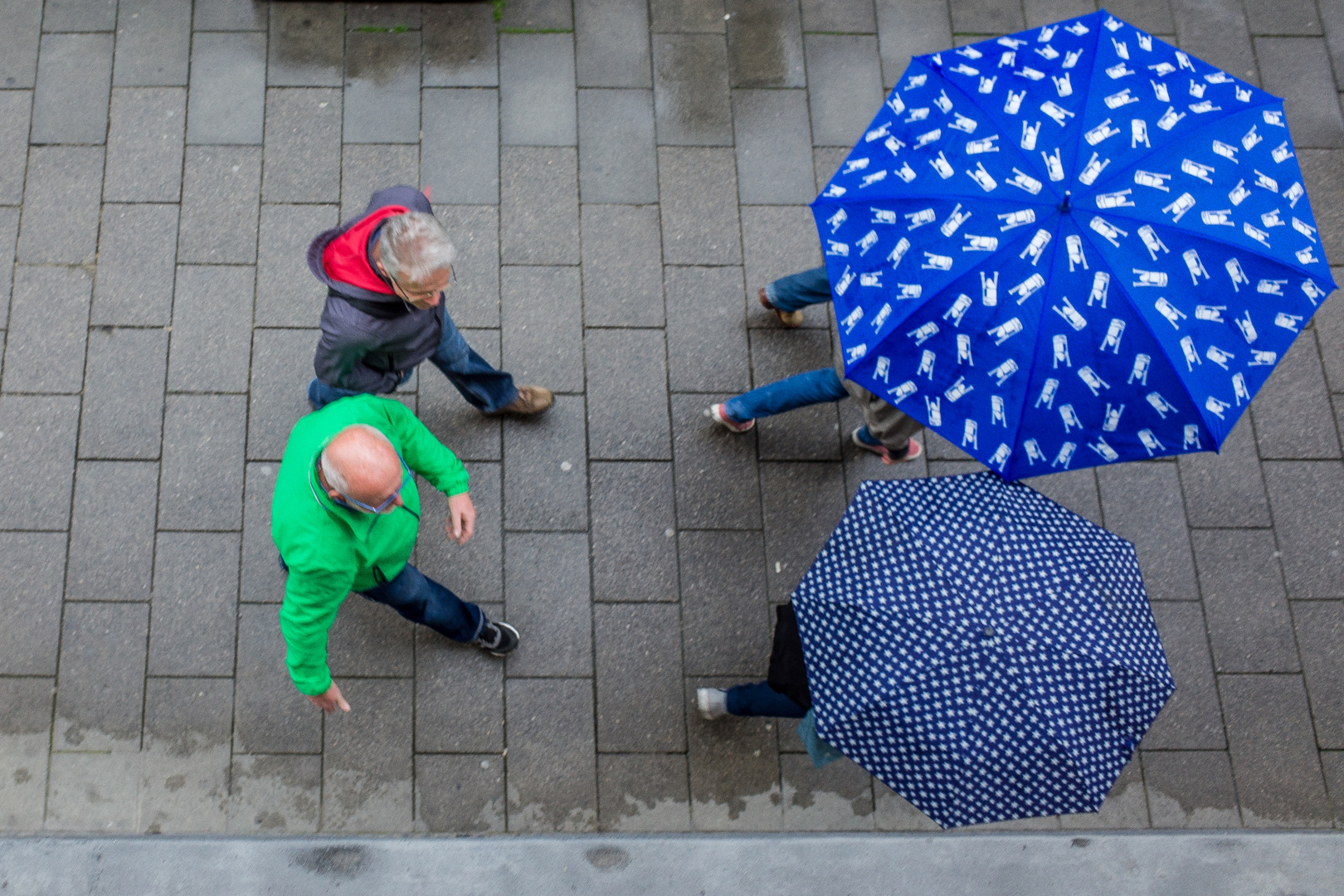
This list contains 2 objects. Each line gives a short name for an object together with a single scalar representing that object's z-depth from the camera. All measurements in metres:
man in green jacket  2.73
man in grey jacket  2.90
